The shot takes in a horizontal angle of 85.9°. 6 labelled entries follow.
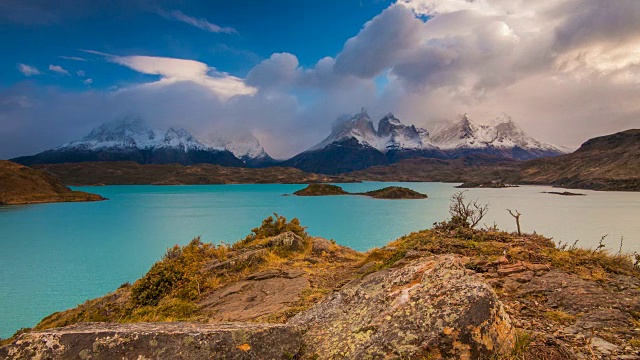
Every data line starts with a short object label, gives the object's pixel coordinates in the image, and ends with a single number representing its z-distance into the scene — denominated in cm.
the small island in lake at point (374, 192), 15650
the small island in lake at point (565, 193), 13900
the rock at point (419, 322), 428
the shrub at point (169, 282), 1374
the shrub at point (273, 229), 2291
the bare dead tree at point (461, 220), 1781
